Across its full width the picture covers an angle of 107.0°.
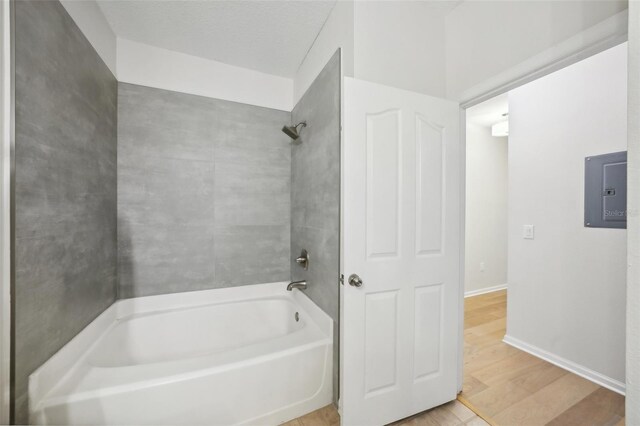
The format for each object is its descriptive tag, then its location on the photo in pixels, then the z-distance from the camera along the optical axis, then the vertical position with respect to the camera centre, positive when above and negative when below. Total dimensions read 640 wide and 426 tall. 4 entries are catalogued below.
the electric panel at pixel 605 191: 1.62 +0.16
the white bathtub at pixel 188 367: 1.05 -0.86
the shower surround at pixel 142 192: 1.00 +0.13
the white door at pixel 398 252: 1.23 -0.23
